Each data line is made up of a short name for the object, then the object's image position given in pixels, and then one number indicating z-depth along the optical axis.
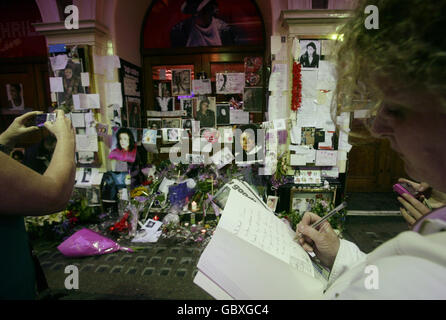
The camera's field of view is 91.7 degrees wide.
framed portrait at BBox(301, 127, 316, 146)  2.75
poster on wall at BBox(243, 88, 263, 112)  3.29
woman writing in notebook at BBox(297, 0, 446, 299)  0.34
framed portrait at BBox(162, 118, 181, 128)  3.50
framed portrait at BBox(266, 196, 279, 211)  2.80
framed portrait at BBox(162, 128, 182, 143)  3.04
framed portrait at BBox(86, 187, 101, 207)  3.10
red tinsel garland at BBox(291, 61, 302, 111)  2.62
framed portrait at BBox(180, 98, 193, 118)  3.45
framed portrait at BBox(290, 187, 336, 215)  2.81
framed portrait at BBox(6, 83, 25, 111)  3.52
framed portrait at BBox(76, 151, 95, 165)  3.09
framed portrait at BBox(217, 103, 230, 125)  3.36
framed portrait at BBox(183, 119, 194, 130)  3.46
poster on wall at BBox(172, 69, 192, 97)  3.42
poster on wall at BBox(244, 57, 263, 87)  3.26
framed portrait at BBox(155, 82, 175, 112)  3.51
